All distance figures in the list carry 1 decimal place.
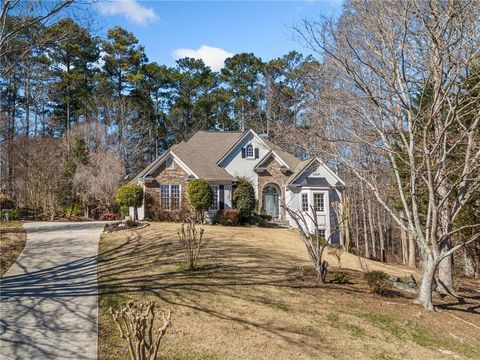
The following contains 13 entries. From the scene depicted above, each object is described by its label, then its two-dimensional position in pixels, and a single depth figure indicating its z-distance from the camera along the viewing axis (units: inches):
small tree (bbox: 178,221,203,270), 420.8
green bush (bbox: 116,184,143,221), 906.7
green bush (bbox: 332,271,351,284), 423.5
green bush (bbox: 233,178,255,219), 964.0
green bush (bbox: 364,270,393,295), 396.2
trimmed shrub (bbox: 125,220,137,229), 762.3
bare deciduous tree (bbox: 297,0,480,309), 334.6
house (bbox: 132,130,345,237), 964.0
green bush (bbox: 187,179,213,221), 911.7
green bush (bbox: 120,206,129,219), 1026.7
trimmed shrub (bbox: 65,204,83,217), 1137.4
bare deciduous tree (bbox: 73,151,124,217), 1115.3
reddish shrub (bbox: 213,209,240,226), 917.2
